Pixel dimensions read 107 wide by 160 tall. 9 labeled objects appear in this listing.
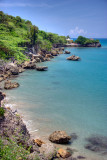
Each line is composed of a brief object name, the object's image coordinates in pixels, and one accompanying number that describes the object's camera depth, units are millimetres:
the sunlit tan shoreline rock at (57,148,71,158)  11484
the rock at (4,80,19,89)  25562
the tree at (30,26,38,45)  58566
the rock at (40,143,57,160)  10922
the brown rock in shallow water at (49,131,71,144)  13219
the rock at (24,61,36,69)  40553
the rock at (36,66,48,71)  39525
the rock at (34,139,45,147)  12417
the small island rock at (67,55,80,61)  60038
